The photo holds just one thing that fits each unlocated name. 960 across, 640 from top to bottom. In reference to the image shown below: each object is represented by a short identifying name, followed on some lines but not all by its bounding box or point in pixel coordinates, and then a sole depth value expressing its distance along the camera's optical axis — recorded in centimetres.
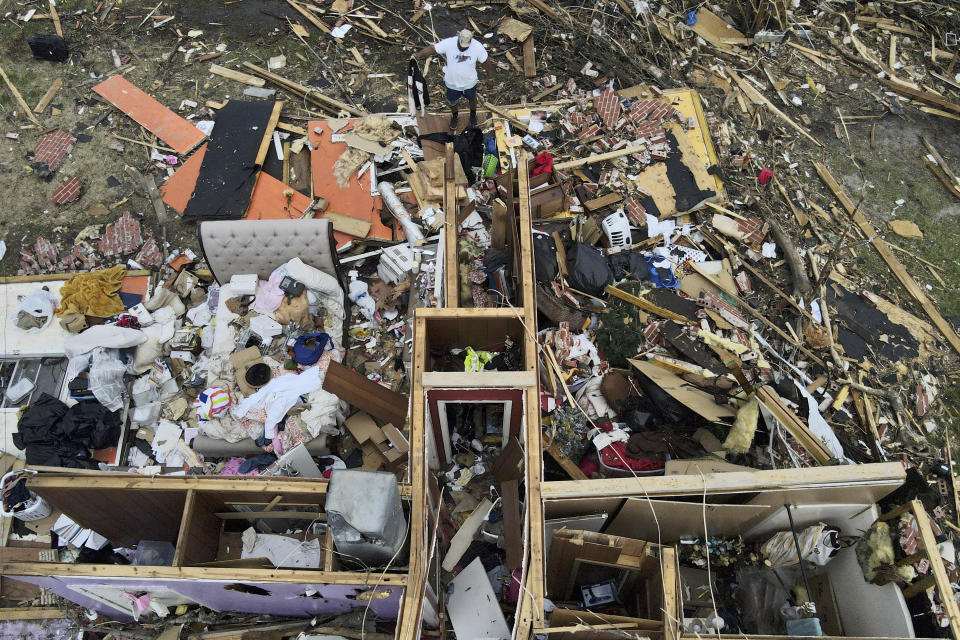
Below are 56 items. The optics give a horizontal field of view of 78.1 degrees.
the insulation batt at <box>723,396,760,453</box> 573
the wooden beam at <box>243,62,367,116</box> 920
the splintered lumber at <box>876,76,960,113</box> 940
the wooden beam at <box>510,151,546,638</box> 389
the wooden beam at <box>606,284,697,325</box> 705
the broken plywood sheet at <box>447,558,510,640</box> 525
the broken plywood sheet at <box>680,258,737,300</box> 753
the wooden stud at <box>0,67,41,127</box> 919
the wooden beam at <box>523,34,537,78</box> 947
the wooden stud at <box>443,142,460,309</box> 540
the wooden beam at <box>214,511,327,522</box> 494
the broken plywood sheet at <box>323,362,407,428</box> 607
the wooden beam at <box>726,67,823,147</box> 913
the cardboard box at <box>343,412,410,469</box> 635
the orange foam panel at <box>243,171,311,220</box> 828
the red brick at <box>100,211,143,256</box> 808
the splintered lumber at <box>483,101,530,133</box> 888
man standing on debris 784
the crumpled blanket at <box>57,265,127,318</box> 721
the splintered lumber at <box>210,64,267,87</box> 948
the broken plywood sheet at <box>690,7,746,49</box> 994
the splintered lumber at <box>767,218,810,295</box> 757
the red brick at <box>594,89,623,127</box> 888
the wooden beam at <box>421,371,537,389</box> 479
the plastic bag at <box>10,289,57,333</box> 707
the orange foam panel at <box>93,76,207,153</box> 895
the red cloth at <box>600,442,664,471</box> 600
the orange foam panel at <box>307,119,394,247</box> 811
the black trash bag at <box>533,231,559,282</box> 708
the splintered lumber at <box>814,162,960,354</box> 757
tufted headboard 674
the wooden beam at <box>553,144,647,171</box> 844
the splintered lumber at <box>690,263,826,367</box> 716
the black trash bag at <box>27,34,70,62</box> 952
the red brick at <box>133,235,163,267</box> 801
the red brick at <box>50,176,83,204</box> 851
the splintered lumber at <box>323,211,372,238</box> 796
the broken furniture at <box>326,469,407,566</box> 391
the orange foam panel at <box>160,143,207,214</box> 845
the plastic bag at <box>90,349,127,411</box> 648
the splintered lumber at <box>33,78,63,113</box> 926
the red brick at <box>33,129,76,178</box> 876
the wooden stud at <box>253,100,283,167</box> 865
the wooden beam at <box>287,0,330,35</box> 1002
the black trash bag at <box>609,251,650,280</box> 749
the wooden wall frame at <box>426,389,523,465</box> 498
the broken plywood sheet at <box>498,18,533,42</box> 973
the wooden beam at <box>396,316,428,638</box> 393
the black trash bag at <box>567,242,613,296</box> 704
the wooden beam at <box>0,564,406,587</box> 402
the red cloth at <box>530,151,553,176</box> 787
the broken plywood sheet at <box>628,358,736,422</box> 596
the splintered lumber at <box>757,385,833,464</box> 539
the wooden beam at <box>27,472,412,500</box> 448
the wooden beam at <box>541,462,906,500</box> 437
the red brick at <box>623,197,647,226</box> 804
